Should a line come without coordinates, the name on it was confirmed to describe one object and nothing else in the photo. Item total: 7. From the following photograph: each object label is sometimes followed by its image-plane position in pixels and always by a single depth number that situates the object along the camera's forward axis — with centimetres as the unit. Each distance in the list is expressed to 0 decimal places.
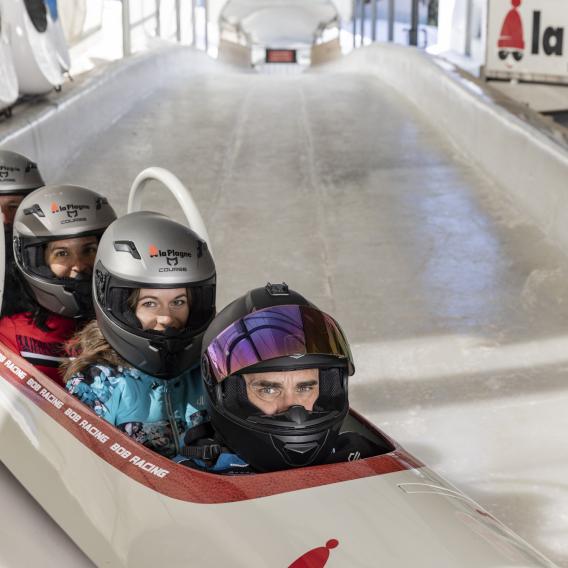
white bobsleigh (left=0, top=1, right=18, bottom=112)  700
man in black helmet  216
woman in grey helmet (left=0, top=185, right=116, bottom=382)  328
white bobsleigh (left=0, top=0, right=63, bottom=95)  752
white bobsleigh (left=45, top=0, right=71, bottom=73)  837
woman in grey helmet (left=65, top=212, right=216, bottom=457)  273
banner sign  855
